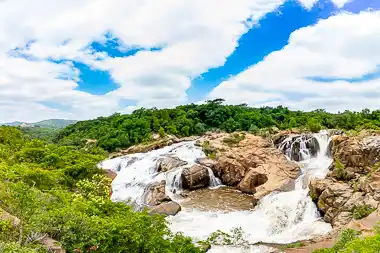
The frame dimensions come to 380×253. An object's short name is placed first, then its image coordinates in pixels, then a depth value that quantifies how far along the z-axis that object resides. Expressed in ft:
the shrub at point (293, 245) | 58.23
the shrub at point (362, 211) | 60.80
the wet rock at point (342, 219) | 62.44
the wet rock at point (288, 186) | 88.16
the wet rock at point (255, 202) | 84.15
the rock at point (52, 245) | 34.27
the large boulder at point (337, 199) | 63.87
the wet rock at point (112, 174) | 114.67
